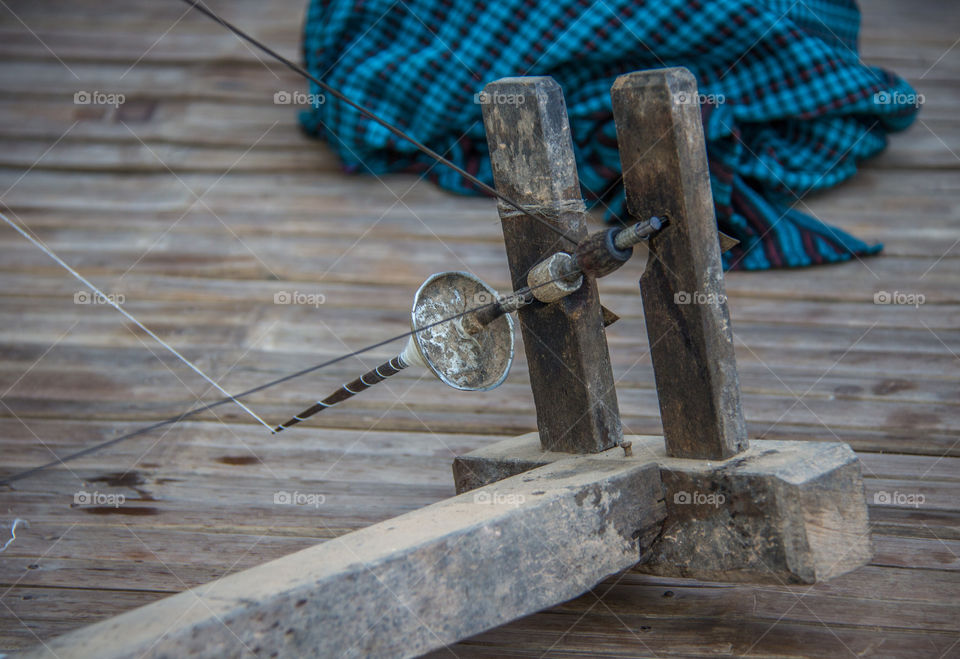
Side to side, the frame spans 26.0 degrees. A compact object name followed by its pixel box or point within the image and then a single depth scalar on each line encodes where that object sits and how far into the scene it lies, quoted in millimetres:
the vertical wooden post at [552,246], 1335
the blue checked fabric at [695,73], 1879
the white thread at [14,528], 1438
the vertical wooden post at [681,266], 1281
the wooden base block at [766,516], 1263
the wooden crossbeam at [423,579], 1158
